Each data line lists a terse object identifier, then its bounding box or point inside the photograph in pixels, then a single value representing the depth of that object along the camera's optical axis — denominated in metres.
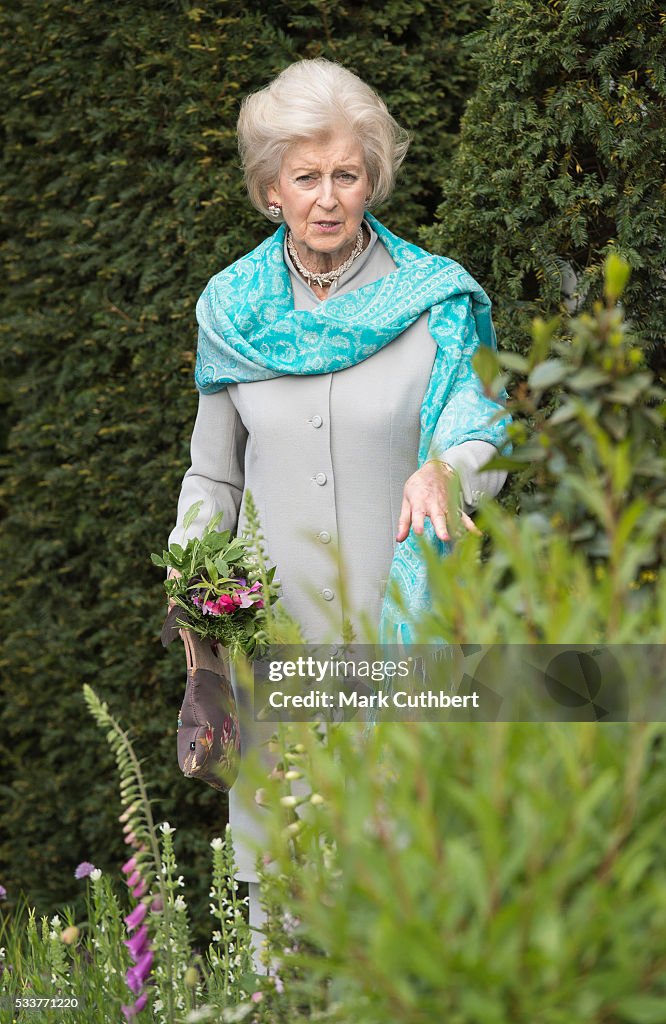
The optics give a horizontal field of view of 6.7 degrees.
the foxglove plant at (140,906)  6.53
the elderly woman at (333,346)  7.08
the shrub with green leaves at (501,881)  4.35
